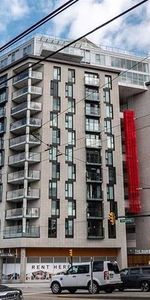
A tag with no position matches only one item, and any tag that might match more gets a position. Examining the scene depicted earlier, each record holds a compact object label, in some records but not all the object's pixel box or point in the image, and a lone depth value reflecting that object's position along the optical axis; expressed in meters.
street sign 35.42
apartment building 56.03
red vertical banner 63.97
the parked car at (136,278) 29.77
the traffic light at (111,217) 34.97
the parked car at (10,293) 15.00
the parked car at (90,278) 26.70
